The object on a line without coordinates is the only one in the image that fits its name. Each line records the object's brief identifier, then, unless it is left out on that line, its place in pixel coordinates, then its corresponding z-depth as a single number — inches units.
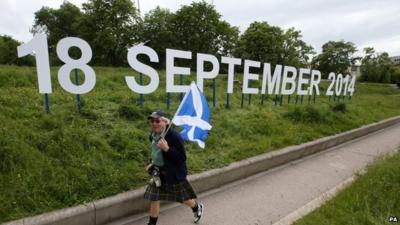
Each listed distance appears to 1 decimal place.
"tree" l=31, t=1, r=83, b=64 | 1812.3
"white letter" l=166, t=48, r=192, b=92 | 281.1
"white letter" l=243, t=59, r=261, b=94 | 362.0
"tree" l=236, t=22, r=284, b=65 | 1571.1
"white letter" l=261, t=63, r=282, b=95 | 394.0
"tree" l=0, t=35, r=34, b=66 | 1549.0
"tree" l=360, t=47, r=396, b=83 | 1788.9
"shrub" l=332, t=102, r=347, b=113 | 440.1
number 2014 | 544.1
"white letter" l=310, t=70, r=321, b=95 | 478.3
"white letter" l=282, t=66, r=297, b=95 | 418.3
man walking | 134.3
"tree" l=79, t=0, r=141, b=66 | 1409.9
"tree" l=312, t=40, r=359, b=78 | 1974.7
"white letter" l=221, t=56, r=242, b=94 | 343.0
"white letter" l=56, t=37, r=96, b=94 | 218.2
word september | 211.3
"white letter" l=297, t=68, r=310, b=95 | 444.0
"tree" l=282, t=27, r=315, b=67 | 1697.8
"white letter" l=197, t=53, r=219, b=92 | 313.6
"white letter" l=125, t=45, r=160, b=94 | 254.9
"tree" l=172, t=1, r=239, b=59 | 1446.9
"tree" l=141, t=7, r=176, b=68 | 1449.3
